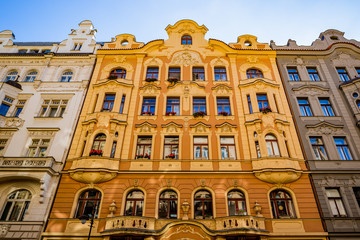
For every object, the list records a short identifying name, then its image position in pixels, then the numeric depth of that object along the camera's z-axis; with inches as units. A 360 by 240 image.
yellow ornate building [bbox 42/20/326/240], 561.6
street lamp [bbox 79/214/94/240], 465.8
